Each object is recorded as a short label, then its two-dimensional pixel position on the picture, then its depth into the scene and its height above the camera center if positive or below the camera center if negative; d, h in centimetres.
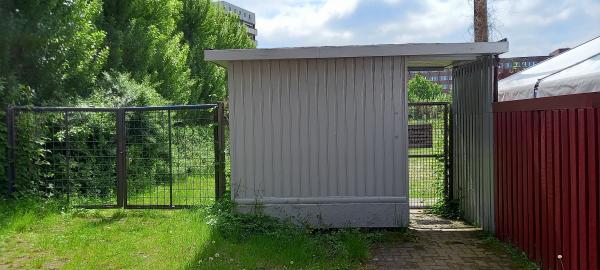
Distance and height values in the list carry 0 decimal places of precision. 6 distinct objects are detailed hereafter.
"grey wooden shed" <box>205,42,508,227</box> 719 -5
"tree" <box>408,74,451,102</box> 5995 +479
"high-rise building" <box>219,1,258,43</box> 9832 +2176
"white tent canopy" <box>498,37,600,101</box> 511 +57
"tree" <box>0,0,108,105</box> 1011 +166
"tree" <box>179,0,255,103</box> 2436 +405
